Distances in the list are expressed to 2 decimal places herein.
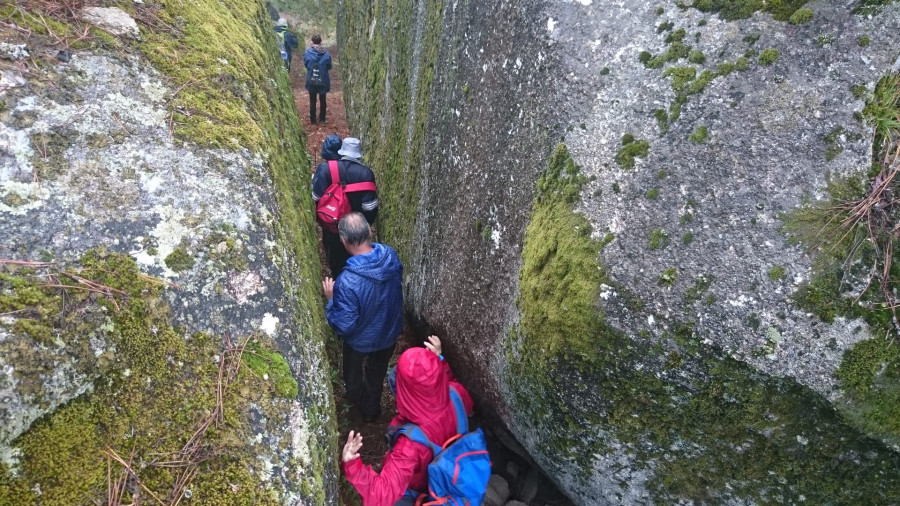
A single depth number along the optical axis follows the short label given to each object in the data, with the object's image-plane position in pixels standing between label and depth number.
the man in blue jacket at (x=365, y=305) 5.19
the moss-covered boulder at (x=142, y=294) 2.46
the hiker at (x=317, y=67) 13.66
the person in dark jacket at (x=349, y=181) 7.15
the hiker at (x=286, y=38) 16.75
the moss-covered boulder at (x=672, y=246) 2.85
